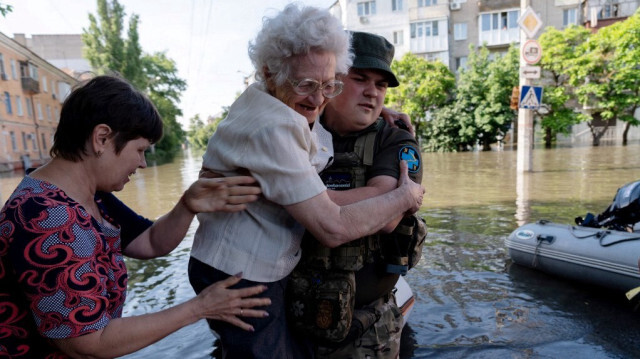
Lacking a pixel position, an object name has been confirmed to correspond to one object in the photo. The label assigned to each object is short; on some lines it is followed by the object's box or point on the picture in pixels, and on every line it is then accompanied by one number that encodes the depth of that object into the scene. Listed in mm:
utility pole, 12531
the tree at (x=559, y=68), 28844
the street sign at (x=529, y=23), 12023
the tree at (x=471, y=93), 30594
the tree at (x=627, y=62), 26625
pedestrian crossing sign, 12094
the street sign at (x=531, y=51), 12070
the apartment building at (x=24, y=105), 33562
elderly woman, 1503
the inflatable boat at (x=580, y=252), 4309
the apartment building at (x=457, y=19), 37469
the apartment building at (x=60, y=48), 58375
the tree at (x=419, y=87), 32438
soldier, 1804
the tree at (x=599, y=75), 27797
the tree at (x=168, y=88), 47781
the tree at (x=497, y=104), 29469
